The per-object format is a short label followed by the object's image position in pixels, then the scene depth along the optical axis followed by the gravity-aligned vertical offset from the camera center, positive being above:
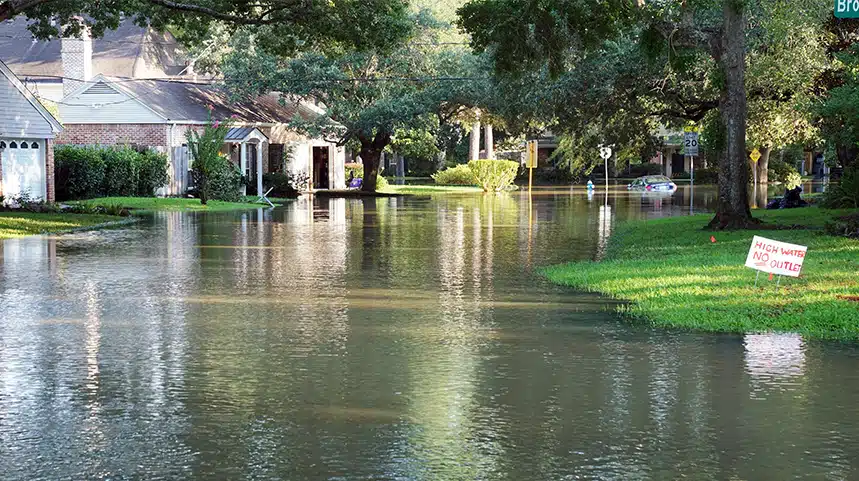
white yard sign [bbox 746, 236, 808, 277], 14.41 -1.02
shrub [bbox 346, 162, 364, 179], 74.71 +0.00
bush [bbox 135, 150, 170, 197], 46.03 -0.13
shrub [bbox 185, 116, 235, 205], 42.81 +0.12
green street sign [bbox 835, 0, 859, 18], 11.48 +1.47
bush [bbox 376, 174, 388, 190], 64.19 -0.72
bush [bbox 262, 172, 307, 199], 54.78 -0.65
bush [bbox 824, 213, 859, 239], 23.27 -1.12
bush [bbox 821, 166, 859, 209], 32.97 -0.66
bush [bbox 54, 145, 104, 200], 43.03 -0.12
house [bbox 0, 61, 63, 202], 39.06 +0.85
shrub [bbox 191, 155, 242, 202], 46.75 -0.56
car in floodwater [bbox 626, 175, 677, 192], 71.31 -0.89
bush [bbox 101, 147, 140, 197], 44.19 -0.06
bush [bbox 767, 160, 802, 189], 80.44 -0.18
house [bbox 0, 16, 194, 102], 66.81 +6.40
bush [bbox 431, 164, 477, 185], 75.56 -0.43
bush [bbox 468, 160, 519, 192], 67.00 -0.23
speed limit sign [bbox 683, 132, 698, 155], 41.28 +0.82
